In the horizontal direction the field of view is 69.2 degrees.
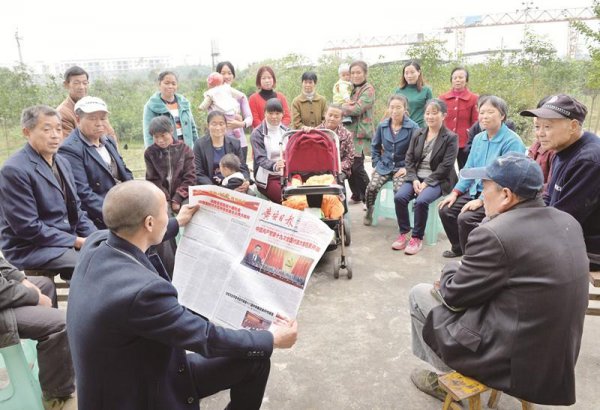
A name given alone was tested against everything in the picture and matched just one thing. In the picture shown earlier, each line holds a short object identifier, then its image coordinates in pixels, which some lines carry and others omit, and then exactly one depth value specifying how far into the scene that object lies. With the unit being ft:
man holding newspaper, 4.50
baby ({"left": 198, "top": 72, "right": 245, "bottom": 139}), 17.02
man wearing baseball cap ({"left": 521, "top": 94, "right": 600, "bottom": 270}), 8.58
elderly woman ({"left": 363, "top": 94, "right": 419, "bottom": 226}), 15.98
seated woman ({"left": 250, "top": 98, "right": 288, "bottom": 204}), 15.35
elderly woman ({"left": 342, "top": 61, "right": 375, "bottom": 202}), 17.90
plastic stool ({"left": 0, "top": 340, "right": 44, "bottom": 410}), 6.89
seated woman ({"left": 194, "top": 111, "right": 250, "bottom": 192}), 14.55
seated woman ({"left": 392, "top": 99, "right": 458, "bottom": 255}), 14.64
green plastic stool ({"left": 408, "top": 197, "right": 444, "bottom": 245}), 15.12
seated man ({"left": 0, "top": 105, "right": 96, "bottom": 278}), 8.51
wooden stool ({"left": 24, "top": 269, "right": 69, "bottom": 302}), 9.02
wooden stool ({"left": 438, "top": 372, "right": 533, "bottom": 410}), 6.58
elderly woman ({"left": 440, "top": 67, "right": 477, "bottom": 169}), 17.10
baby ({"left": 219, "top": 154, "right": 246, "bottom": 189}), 13.60
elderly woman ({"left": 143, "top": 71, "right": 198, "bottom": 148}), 15.61
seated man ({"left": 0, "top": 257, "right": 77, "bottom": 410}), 6.81
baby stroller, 14.42
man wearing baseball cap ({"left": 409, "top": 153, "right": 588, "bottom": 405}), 5.54
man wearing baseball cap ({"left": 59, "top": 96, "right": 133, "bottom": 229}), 10.76
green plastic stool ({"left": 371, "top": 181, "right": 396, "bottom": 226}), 17.13
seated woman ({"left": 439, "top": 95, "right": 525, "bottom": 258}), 12.63
